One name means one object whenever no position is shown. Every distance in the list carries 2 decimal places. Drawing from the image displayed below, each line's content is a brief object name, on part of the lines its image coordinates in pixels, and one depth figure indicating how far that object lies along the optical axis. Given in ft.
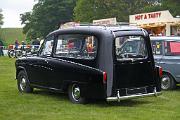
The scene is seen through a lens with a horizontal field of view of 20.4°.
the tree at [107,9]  242.50
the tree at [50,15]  288.10
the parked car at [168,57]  48.96
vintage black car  37.14
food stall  115.44
